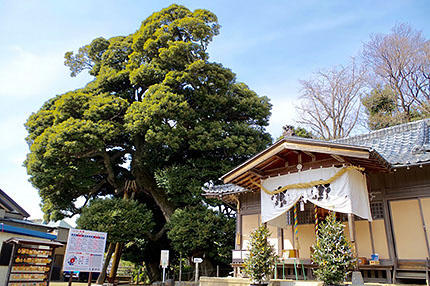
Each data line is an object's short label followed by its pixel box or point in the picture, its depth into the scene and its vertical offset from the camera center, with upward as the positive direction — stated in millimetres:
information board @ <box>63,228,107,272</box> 8387 +18
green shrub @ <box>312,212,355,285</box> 7723 +125
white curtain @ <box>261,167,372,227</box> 9086 +1914
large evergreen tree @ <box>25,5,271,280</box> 18062 +7215
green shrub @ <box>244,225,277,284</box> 8828 -25
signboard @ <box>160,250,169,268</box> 12984 -148
